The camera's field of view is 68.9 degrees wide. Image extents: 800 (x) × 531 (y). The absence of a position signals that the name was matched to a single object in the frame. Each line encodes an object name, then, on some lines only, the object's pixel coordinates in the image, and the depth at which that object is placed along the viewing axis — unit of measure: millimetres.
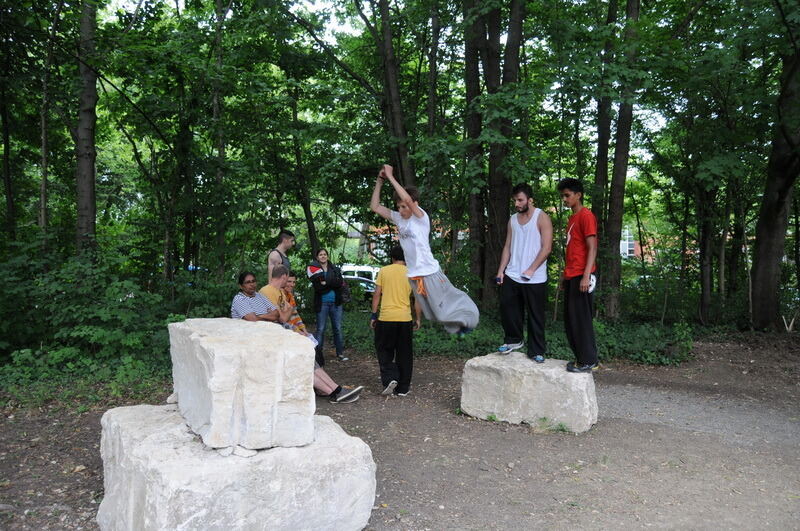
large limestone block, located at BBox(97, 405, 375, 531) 3049
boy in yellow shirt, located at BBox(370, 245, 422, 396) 6480
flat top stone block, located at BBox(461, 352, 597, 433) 5488
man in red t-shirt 5441
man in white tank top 5680
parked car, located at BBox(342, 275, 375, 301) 16953
